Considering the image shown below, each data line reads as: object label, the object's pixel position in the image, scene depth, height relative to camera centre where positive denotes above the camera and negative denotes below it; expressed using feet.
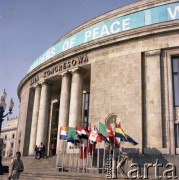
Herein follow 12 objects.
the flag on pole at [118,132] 43.83 +1.12
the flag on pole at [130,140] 44.76 -0.46
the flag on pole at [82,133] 47.75 +0.79
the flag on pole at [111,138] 43.38 -0.16
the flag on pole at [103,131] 43.58 +1.22
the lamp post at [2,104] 48.64 +6.37
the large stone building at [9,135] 184.89 -0.33
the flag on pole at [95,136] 43.66 +0.22
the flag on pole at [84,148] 47.86 -2.32
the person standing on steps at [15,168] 26.50 -3.83
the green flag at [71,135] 48.11 +0.32
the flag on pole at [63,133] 52.44 +0.73
